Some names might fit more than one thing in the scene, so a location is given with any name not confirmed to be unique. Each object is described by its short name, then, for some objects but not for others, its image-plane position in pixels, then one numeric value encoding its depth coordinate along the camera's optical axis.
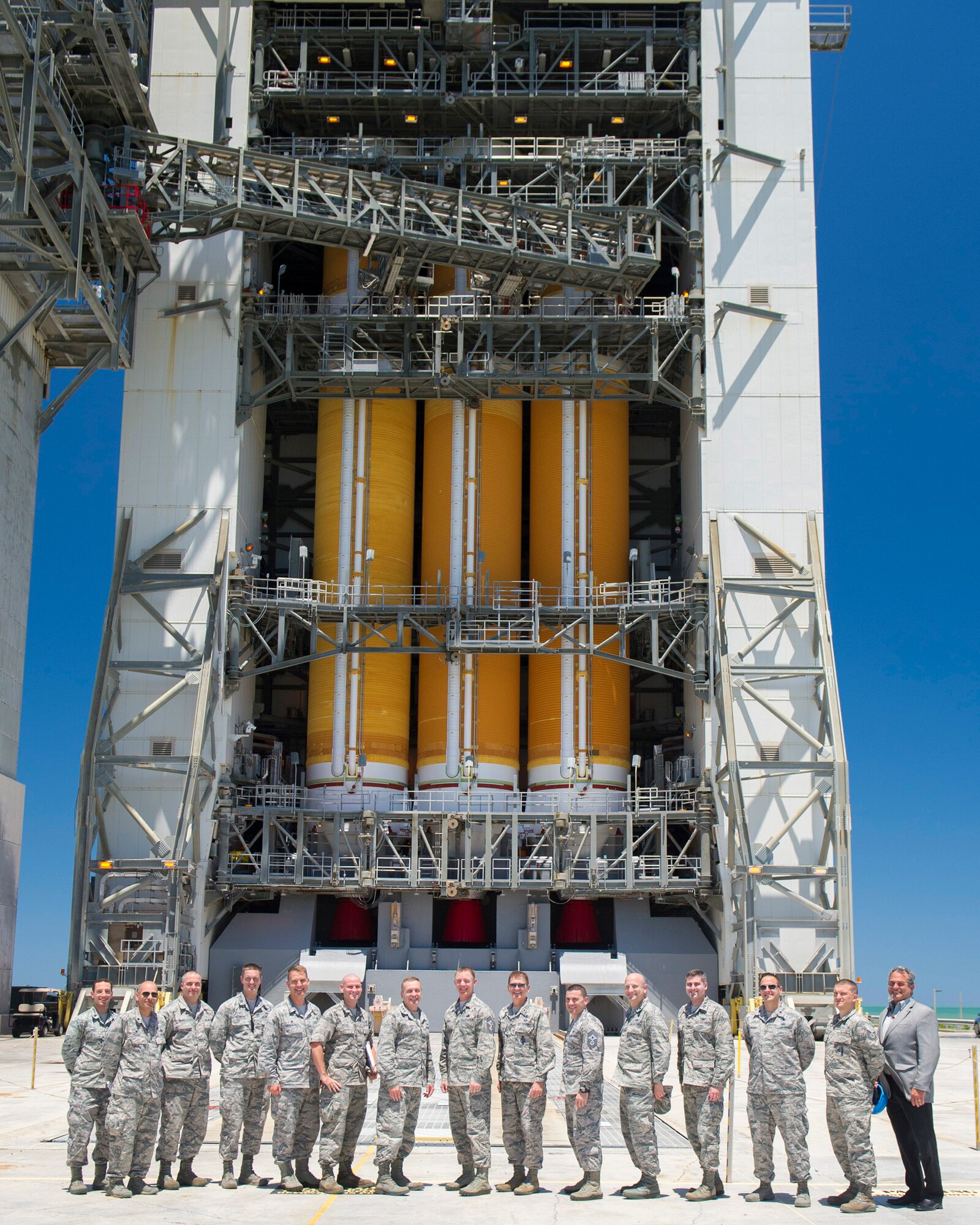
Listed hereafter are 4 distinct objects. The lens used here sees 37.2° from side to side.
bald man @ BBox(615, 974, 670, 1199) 13.72
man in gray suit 13.22
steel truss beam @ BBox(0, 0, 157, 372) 29.39
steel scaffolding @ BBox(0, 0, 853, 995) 35.69
